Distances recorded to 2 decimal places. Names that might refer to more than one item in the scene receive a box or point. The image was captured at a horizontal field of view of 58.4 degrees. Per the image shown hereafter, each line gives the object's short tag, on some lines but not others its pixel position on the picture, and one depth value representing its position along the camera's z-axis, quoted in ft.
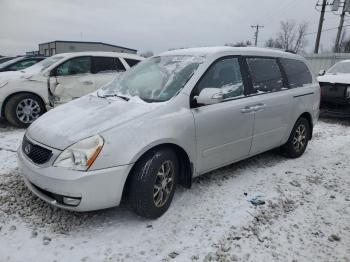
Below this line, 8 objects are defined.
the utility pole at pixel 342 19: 79.73
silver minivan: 9.13
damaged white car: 21.56
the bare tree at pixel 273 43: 170.71
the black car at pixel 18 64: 31.17
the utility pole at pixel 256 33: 163.84
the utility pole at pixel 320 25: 79.21
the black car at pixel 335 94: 26.66
